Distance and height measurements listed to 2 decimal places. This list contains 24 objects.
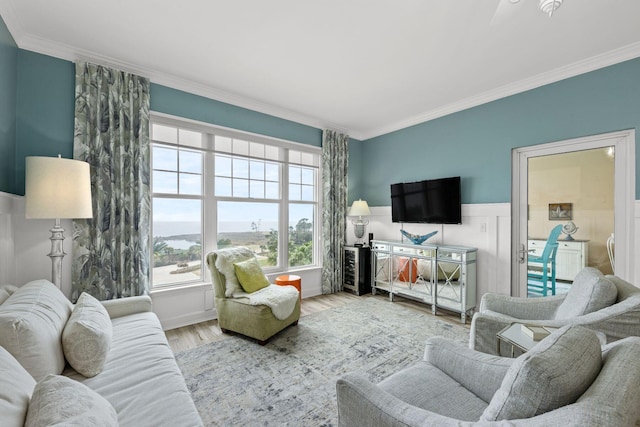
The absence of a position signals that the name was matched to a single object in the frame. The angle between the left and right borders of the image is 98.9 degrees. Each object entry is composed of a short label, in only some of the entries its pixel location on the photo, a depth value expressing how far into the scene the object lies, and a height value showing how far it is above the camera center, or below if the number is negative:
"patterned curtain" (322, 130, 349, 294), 4.48 +0.16
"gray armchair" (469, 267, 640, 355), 1.53 -0.62
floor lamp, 1.96 +0.18
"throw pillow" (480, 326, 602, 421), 0.79 -0.49
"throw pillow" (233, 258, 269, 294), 3.00 -0.69
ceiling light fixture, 1.66 +1.29
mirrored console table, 3.37 -0.80
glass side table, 1.47 -0.70
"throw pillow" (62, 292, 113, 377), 1.45 -0.71
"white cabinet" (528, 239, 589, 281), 2.88 -0.45
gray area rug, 1.81 -1.29
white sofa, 0.87 -0.68
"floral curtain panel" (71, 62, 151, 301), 2.61 +0.33
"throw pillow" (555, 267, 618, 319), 1.70 -0.51
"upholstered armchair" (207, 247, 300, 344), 2.68 -0.90
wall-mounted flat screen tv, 3.73 +0.20
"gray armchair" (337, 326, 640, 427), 0.73 -0.52
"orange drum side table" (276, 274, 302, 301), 3.47 -0.85
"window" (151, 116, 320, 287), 3.21 +0.22
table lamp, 4.46 -0.08
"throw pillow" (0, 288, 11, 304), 1.61 -0.49
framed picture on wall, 2.96 +0.05
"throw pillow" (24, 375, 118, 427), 0.80 -0.60
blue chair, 3.05 -0.62
